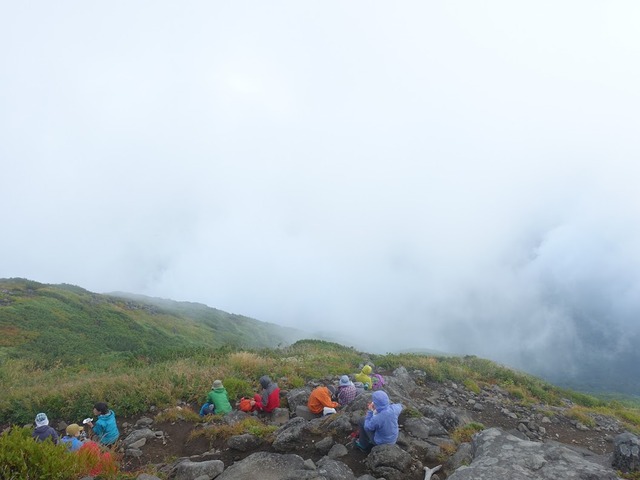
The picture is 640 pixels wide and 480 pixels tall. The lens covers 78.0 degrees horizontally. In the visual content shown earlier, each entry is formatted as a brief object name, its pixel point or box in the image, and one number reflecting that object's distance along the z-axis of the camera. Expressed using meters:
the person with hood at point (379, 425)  9.34
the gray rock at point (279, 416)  13.44
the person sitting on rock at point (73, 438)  9.55
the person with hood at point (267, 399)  13.80
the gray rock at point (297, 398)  14.30
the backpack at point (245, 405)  13.85
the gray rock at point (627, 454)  8.88
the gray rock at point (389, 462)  8.40
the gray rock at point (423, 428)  11.10
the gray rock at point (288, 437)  9.78
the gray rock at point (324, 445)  9.67
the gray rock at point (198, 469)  8.45
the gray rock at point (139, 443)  11.38
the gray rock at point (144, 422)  13.09
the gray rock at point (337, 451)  9.33
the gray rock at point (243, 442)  10.09
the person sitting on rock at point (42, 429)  10.49
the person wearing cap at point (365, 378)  16.25
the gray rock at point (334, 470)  7.95
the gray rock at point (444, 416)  13.09
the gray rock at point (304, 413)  13.22
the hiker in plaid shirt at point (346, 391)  13.80
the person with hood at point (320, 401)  12.97
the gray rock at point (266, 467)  8.30
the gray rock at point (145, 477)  7.27
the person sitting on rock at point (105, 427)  11.89
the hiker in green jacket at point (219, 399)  13.61
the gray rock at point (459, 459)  8.47
